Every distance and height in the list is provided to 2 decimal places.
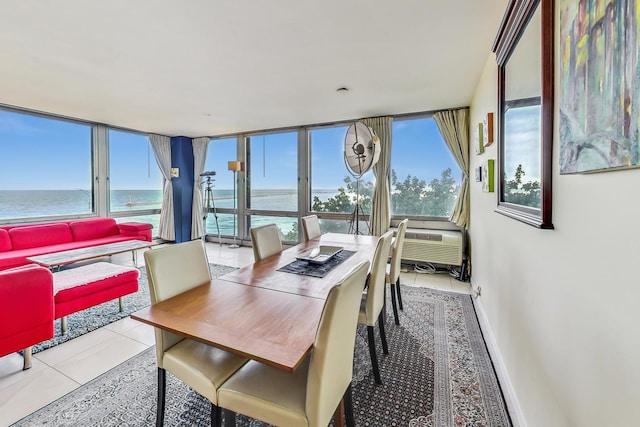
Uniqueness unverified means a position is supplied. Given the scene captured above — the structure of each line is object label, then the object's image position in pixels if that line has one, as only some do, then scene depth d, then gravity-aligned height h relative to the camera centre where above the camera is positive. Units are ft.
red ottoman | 7.48 -2.26
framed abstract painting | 2.00 +1.06
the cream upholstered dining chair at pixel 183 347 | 3.92 -2.27
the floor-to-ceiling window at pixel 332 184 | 16.31 +1.44
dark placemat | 6.20 -1.40
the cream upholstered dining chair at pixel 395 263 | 8.18 -1.66
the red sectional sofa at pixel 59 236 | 11.85 -1.33
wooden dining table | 3.30 -1.57
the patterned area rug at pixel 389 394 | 4.89 -3.67
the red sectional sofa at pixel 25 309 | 5.68 -2.15
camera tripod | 20.27 +0.37
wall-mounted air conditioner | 12.59 -1.82
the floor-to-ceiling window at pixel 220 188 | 20.22 +1.52
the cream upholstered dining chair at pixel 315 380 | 3.17 -2.30
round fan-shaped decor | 12.19 +2.66
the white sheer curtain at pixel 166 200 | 19.89 +0.66
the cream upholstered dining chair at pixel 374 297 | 5.79 -1.97
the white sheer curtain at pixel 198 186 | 20.39 +1.71
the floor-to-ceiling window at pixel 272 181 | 18.20 +1.90
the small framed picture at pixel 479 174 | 9.27 +1.17
